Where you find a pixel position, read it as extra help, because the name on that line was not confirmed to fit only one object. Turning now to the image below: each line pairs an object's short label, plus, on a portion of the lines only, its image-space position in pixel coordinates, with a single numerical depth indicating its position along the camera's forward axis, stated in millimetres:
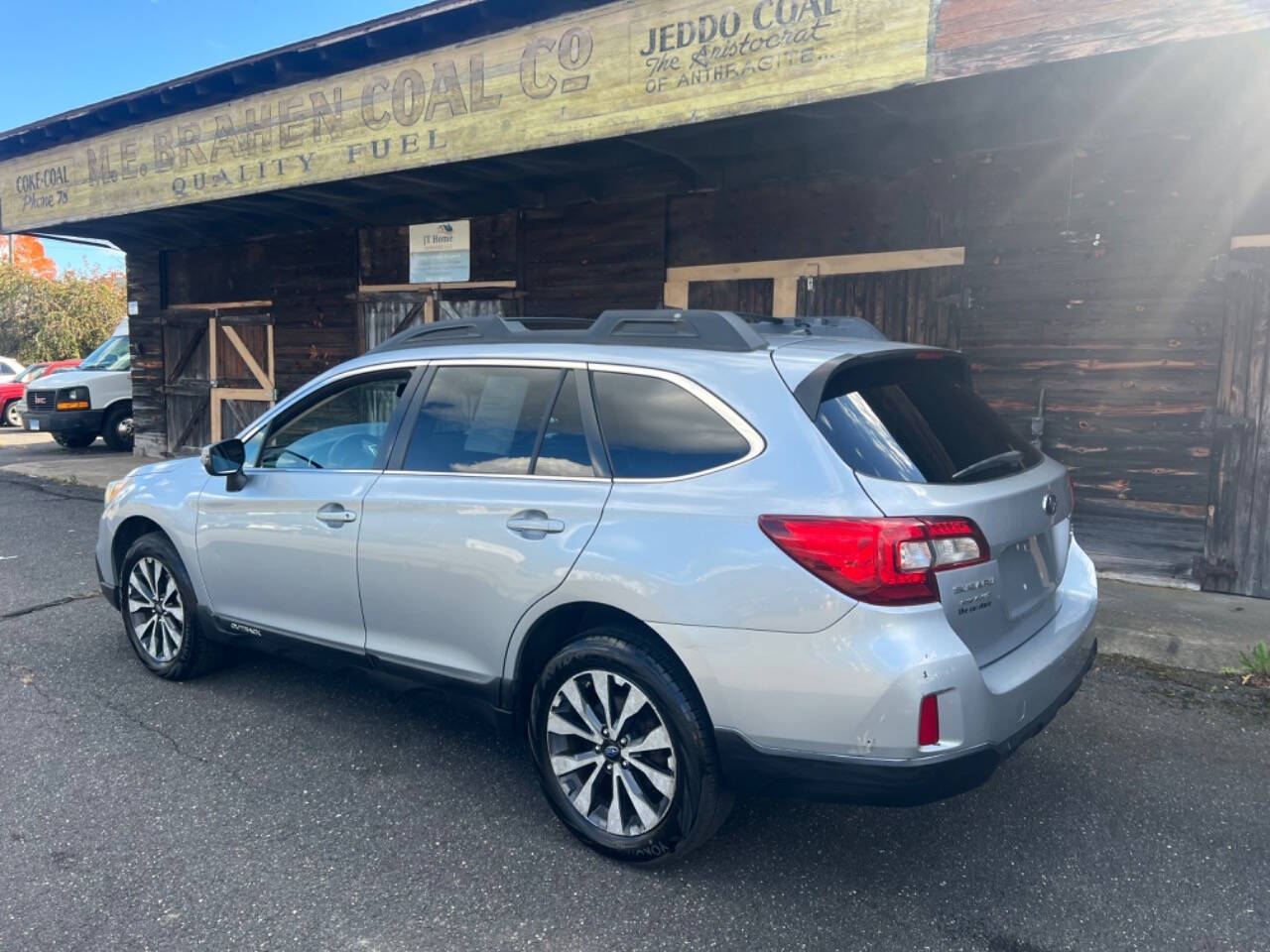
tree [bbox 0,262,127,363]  33094
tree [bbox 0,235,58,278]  50700
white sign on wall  10164
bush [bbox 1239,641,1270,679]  4699
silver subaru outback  2543
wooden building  5562
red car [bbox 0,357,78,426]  21491
